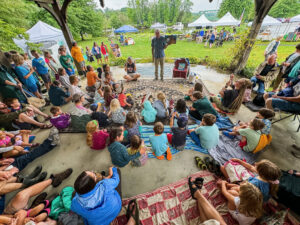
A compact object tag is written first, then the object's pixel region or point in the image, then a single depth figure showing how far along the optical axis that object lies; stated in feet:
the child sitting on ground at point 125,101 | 13.96
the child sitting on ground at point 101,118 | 11.54
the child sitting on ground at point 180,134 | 8.98
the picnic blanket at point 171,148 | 9.96
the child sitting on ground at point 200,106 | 11.82
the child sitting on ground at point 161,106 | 12.14
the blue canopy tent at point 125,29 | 64.04
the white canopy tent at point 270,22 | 51.65
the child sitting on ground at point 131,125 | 9.44
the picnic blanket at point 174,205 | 6.57
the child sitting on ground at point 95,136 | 9.53
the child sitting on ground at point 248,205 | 5.26
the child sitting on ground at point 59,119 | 11.04
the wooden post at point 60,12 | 17.46
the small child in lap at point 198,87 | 13.47
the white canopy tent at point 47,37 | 25.23
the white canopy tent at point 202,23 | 58.84
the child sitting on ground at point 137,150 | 7.82
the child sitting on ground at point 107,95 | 13.32
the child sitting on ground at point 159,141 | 8.61
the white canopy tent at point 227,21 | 53.39
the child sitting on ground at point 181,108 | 10.08
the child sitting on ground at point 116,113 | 11.33
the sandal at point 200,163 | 8.64
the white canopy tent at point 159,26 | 79.20
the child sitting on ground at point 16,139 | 9.07
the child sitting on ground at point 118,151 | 7.82
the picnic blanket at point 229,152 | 9.24
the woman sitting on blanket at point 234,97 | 12.13
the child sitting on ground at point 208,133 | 9.04
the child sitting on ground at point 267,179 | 5.84
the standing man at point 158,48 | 18.24
